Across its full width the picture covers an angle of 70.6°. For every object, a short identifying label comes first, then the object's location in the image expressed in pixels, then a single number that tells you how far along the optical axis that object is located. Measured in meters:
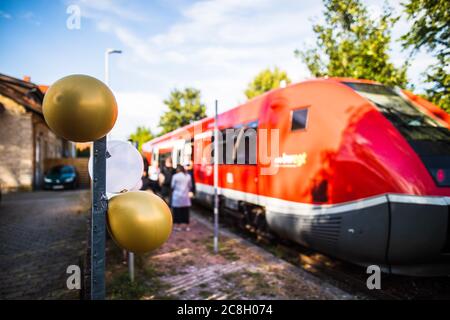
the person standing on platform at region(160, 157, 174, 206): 10.03
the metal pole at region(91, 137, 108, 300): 1.62
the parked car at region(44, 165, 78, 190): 18.33
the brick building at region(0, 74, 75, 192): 16.56
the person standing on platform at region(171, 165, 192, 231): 7.78
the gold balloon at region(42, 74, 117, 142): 1.35
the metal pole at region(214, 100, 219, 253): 6.33
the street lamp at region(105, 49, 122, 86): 10.43
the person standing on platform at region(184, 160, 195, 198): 10.62
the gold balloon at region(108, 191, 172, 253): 1.50
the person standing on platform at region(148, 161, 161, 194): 11.08
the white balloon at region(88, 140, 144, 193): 1.84
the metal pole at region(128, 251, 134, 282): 4.72
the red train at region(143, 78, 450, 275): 3.90
